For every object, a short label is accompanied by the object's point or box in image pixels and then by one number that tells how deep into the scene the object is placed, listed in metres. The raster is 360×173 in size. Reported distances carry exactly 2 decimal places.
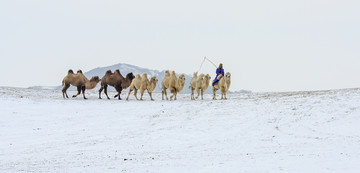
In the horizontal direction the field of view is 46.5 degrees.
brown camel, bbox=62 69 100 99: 24.17
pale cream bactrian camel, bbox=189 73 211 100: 23.19
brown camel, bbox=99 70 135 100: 24.25
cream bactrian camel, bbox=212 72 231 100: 22.69
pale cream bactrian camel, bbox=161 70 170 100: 23.40
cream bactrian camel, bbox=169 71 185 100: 23.20
